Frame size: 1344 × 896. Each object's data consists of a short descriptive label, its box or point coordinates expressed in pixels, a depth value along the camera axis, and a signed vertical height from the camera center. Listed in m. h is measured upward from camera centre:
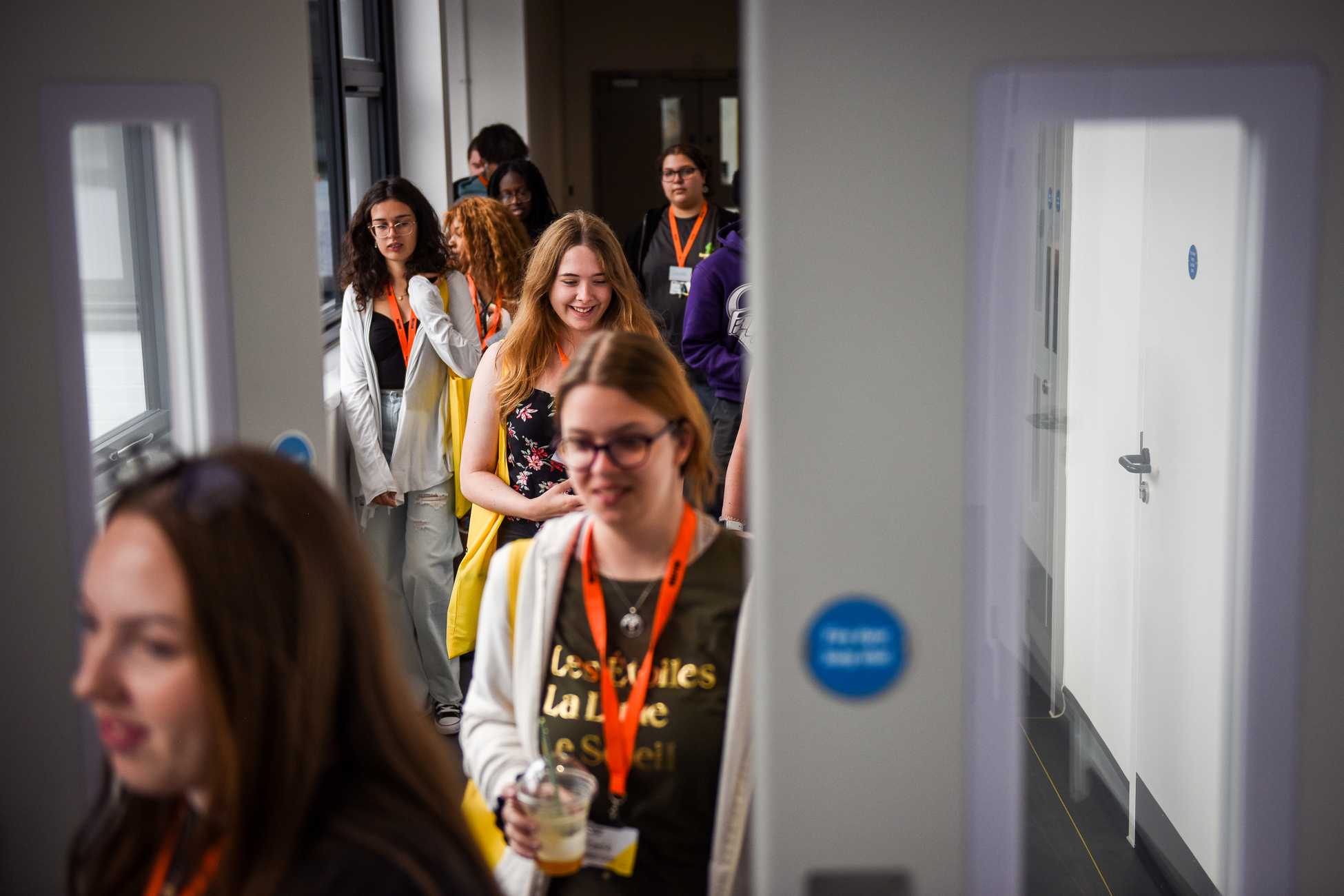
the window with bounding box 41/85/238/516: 1.74 +0.07
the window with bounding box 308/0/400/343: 6.00 +0.90
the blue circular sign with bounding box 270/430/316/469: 2.08 -0.23
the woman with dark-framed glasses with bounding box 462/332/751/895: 1.98 -0.54
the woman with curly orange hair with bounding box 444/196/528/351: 4.76 +0.15
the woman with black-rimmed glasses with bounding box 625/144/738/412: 5.88 +0.23
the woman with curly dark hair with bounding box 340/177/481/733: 4.26 -0.33
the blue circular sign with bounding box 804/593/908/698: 1.58 -0.42
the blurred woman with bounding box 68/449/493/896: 1.27 -0.37
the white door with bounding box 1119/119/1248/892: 2.71 -0.45
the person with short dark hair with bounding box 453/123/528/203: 6.60 +0.69
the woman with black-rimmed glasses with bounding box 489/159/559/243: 5.88 +0.43
